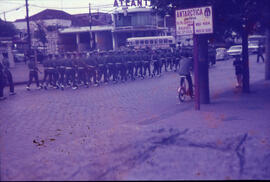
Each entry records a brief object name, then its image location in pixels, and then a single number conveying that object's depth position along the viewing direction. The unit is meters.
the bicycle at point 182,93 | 11.73
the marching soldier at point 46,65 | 17.58
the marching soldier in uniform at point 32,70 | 17.61
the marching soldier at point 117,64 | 19.09
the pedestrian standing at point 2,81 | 14.80
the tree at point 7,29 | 52.56
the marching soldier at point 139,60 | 20.17
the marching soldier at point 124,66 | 19.36
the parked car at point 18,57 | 49.18
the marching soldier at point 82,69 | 17.45
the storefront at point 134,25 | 51.38
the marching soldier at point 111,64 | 18.78
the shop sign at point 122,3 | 45.74
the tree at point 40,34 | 51.09
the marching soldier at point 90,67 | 17.70
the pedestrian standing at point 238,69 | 13.80
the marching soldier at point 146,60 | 20.53
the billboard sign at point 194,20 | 9.22
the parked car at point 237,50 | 35.41
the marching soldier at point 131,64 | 19.72
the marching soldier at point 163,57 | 23.62
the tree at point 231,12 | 10.02
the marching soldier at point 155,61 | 21.58
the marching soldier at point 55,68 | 17.34
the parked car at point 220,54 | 35.30
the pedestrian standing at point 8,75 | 16.15
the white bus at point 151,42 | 42.72
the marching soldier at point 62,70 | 17.33
